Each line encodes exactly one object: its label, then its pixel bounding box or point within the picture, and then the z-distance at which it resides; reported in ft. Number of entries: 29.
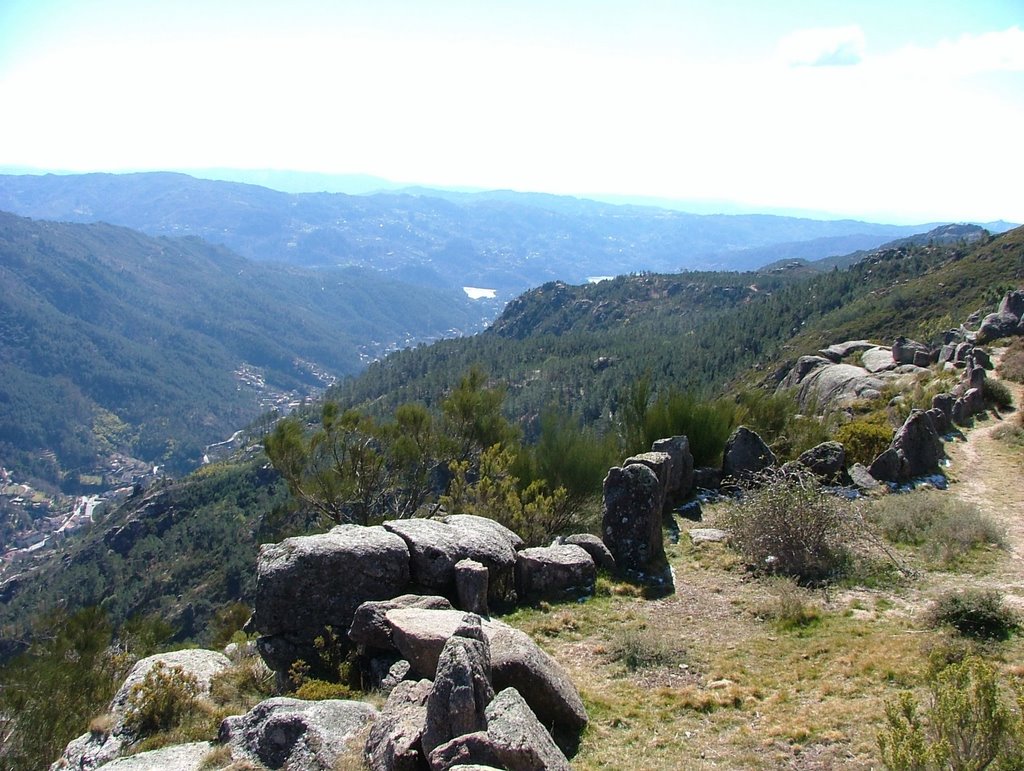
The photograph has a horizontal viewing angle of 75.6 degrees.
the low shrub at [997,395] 74.38
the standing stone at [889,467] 54.24
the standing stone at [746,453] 56.59
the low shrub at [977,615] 26.48
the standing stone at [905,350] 107.81
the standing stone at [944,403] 68.59
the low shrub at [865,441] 60.08
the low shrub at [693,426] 61.98
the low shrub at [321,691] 25.59
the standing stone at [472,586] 32.42
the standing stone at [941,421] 65.92
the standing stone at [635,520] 41.88
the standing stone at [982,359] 84.58
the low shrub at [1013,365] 82.79
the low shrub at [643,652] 28.40
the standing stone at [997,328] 104.17
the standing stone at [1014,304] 106.83
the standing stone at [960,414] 69.72
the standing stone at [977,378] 74.90
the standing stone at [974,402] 71.51
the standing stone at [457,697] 18.71
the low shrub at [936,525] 38.32
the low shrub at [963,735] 14.83
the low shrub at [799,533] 37.70
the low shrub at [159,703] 25.79
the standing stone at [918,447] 54.80
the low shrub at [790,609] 31.32
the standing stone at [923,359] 104.63
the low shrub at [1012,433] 61.93
